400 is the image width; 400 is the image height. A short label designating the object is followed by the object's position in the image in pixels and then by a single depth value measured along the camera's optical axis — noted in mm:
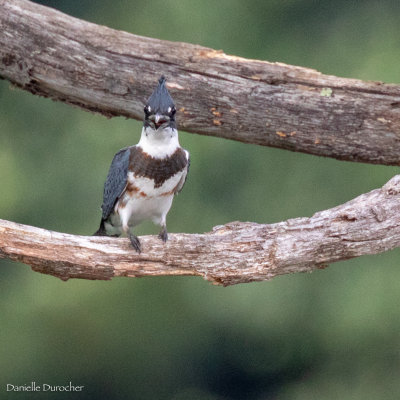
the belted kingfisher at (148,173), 8594
